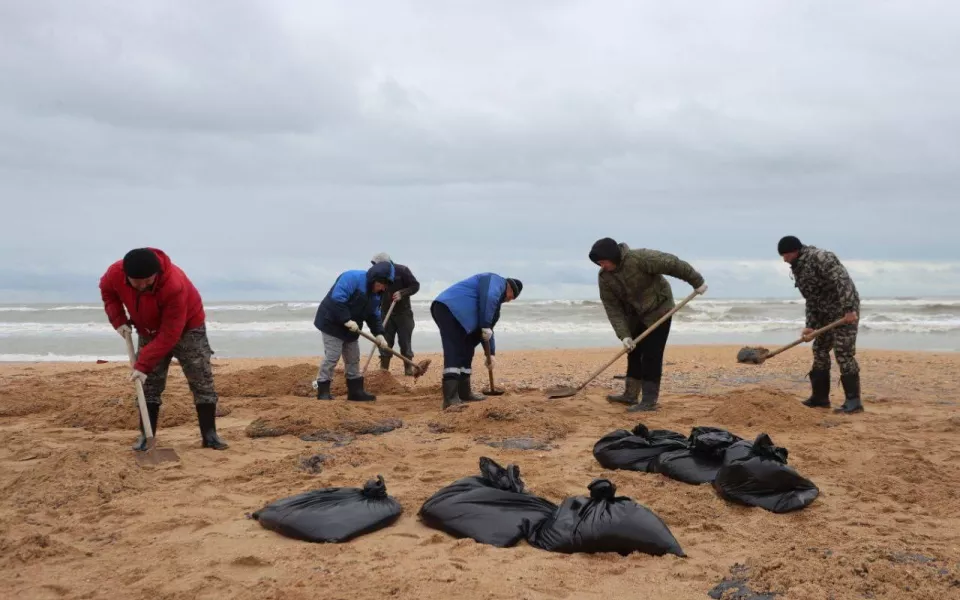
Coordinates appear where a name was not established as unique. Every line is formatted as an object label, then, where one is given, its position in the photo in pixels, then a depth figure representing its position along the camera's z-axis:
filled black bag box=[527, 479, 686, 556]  2.95
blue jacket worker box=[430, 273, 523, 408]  6.29
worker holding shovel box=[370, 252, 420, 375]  8.68
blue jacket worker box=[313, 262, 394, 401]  6.52
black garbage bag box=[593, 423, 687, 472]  4.28
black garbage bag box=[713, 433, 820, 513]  3.50
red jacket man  4.26
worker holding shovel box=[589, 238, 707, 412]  6.19
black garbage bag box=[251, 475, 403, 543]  3.09
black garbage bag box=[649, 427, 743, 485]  3.94
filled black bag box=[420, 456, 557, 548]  3.11
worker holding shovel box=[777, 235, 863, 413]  6.07
